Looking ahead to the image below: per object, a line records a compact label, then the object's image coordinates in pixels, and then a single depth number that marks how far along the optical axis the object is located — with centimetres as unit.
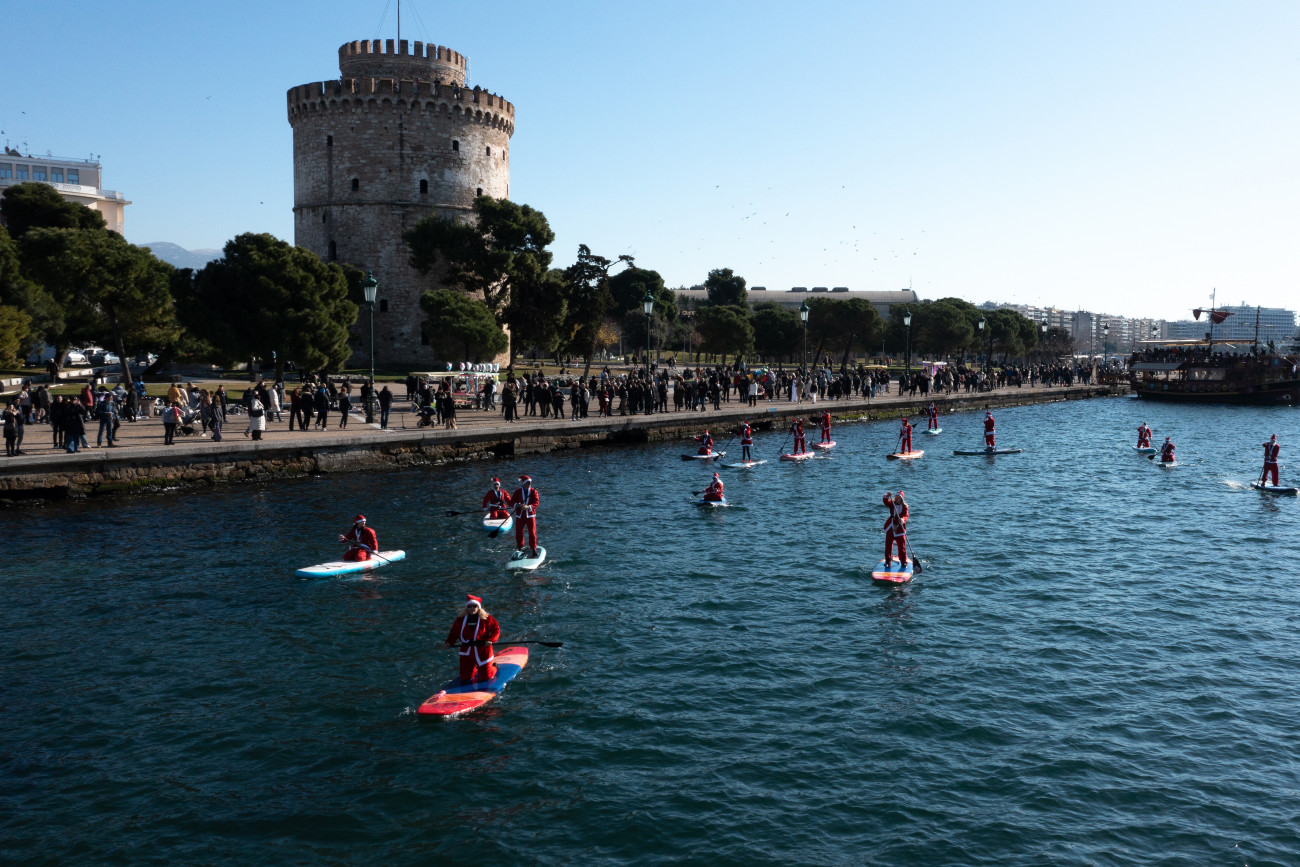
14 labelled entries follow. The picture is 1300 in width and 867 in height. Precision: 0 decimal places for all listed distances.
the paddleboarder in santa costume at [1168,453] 3878
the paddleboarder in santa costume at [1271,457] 3094
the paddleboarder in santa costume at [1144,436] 4244
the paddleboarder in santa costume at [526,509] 2027
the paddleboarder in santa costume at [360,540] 1988
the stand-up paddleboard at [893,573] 1970
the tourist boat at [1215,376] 7575
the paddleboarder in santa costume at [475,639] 1317
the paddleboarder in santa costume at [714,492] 2739
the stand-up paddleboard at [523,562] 2016
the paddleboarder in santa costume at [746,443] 3528
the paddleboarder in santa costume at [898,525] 1972
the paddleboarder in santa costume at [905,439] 3925
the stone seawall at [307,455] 2573
